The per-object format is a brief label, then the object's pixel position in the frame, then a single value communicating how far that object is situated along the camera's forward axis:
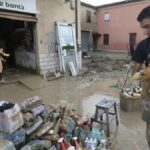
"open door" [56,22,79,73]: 5.74
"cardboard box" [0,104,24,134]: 1.79
